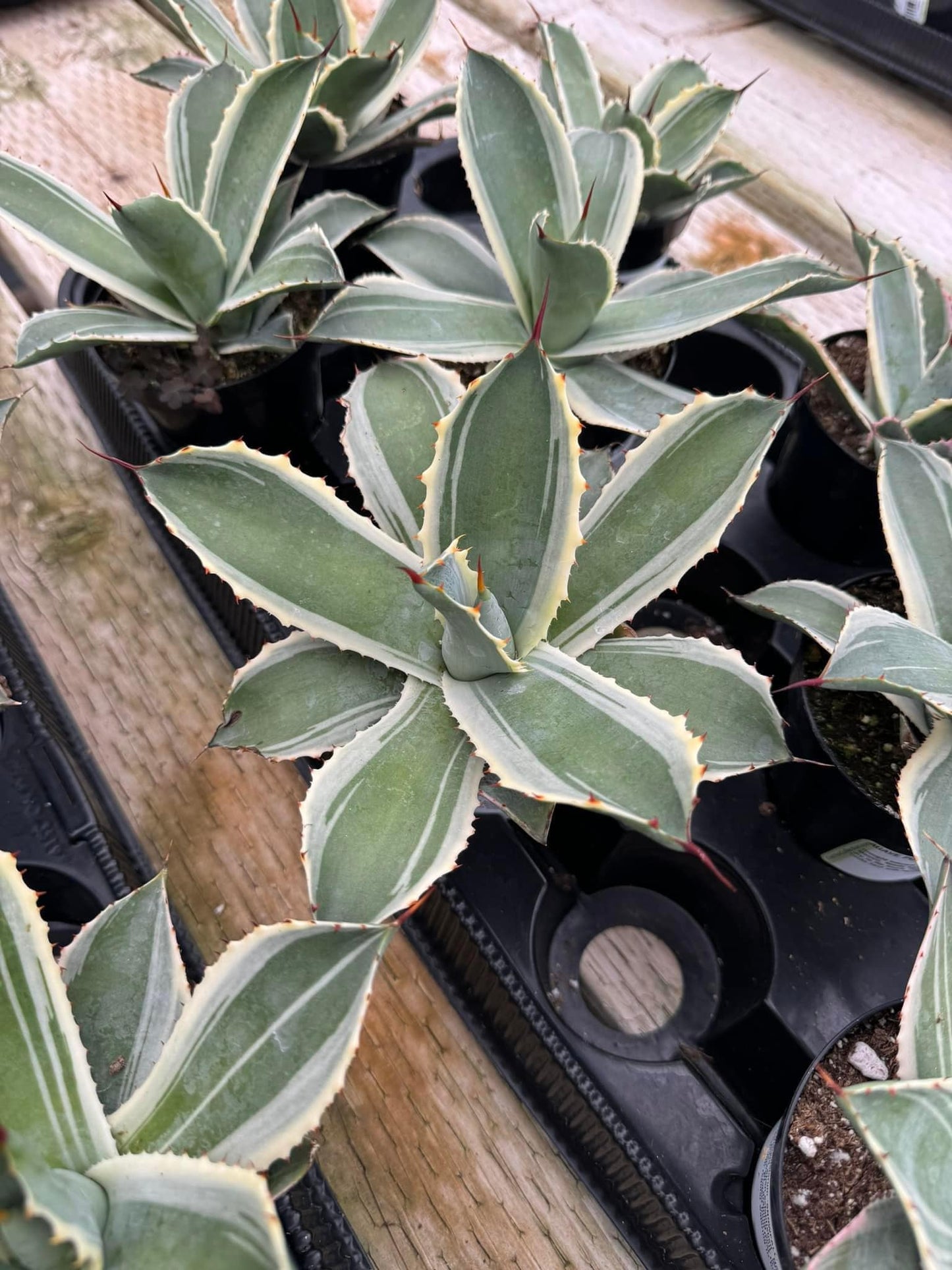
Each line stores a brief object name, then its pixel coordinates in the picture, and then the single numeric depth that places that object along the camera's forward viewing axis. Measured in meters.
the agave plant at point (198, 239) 0.64
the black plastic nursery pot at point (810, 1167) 0.47
